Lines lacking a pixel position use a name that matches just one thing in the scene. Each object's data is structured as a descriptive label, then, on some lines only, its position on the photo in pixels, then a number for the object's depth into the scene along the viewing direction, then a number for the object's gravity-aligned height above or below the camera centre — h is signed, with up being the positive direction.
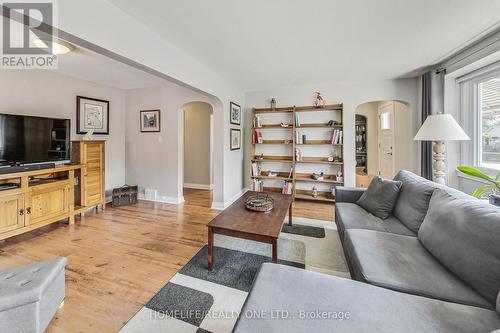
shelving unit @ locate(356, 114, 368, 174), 6.24 +0.57
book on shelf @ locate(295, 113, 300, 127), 4.25 +0.89
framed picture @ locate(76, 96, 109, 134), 3.61 +0.89
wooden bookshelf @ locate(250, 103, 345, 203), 4.12 +0.16
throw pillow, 2.13 -0.37
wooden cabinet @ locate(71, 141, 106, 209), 3.30 -0.15
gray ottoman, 1.15 -0.77
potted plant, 1.63 -0.21
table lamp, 2.12 +0.36
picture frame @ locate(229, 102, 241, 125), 4.04 +1.03
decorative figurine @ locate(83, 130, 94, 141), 3.46 +0.46
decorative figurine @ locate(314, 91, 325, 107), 4.07 +1.25
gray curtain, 3.11 +0.97
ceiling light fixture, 2.25 +1.33
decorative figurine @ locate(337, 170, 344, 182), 4.07 -0.27
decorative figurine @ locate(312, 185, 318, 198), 4.19 -0.59
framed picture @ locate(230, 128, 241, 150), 4.10 +0.52
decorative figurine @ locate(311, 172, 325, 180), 4.20 -0.26
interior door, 4.80 +0.58
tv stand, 2.35 -0.45
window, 2.59 +0.52
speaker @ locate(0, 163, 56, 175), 2.37 -0.04
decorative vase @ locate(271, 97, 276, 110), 4.36 +1.28
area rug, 1.37 -1.00
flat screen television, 2.53 +0.33
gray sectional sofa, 0.85 -0.63
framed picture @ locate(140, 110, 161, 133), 4.22 +0.89
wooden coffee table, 1.70 -0.55
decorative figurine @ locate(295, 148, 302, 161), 4.29 +0.18
